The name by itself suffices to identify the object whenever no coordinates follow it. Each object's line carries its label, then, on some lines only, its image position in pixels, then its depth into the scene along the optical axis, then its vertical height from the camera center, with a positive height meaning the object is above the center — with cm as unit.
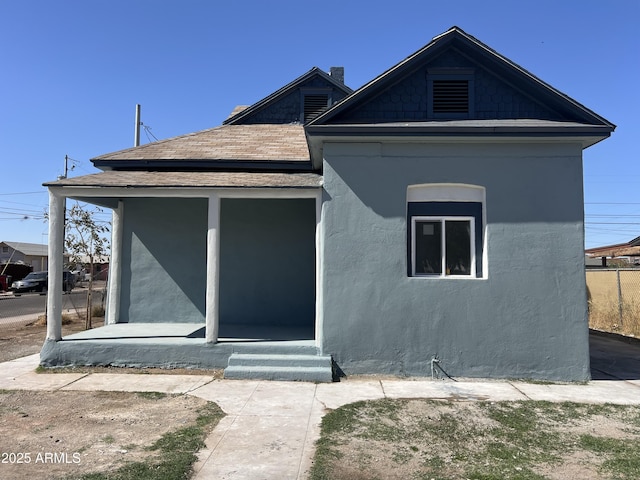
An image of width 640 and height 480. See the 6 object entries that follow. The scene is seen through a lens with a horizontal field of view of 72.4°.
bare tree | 1398 +61
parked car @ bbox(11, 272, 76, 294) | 3084 -186
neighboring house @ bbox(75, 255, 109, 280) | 1449 -7
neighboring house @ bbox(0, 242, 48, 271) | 5591 +39
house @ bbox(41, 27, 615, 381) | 772 +56
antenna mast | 1942 +579
